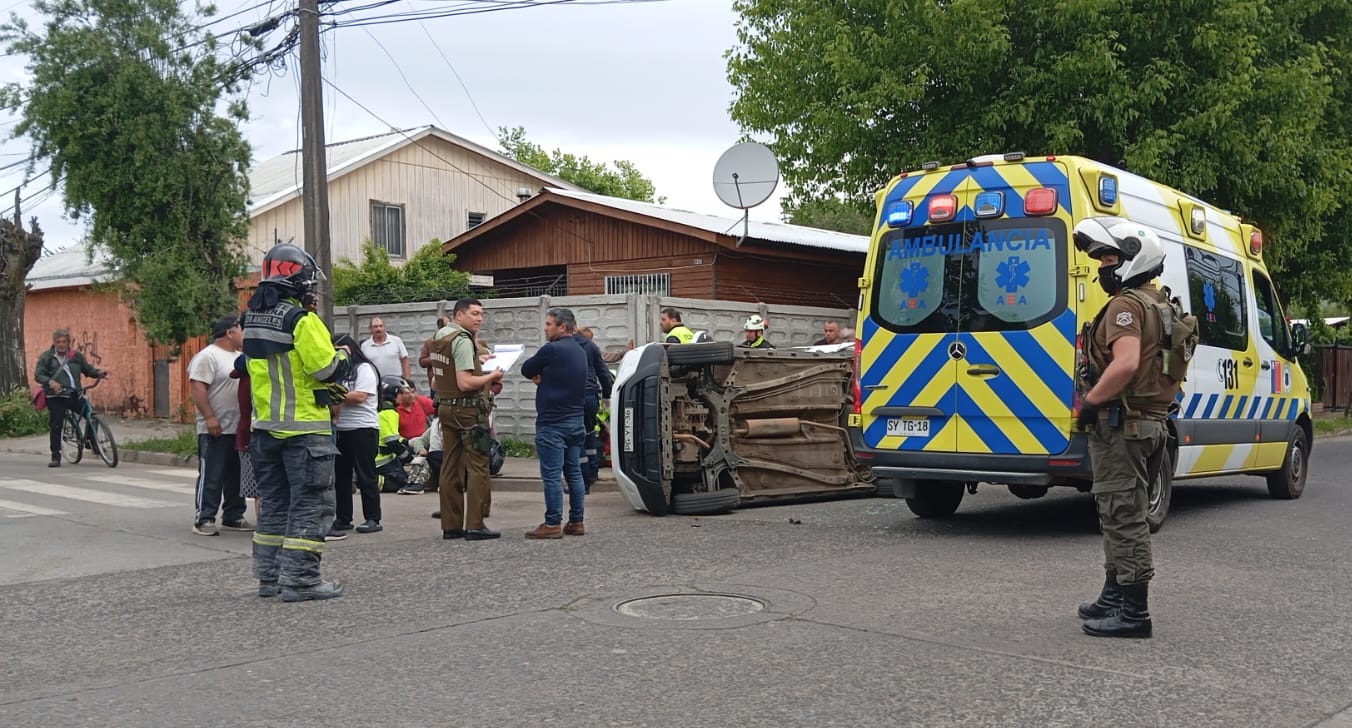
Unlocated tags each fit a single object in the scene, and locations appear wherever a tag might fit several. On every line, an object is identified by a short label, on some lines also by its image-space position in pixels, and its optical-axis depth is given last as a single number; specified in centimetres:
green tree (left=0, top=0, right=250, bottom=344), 1859
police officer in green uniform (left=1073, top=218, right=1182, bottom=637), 596
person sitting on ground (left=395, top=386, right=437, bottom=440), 1316
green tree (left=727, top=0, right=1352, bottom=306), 1647
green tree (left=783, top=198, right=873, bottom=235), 5294
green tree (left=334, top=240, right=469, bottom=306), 2127
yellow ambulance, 883
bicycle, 1642
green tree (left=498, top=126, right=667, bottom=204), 5652
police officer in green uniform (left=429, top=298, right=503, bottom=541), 940
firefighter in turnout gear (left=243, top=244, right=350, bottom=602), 715
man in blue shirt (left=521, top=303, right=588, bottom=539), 953
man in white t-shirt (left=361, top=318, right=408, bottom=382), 1348
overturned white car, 1089
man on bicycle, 1611
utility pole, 1527
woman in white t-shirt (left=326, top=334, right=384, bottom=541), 1000
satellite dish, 1670
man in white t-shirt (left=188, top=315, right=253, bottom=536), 995
